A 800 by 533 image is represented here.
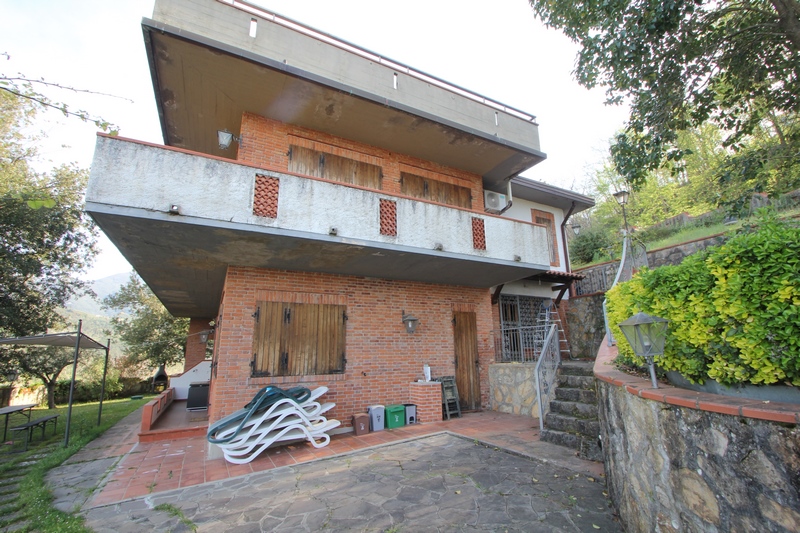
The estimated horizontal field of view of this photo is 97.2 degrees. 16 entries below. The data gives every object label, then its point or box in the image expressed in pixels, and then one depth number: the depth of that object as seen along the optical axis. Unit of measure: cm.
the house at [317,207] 554
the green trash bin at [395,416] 742
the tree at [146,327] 1931
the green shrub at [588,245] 1788
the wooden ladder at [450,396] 825
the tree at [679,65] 621
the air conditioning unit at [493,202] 989
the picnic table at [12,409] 774
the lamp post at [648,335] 284
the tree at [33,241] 1236
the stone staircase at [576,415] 514
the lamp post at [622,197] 1180
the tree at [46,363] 1516
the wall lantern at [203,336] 1473
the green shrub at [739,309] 207
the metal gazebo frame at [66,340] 720
